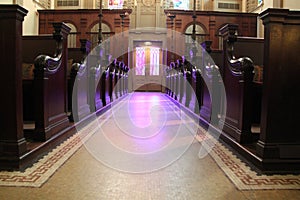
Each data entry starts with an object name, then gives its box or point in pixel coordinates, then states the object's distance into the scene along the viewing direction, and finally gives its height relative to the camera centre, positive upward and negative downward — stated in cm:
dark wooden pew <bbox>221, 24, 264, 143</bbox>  210 -9
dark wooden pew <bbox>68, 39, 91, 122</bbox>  299 -9
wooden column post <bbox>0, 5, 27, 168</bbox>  163 -2
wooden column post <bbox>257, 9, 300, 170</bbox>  168 -2
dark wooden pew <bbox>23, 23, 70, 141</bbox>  206 -10
